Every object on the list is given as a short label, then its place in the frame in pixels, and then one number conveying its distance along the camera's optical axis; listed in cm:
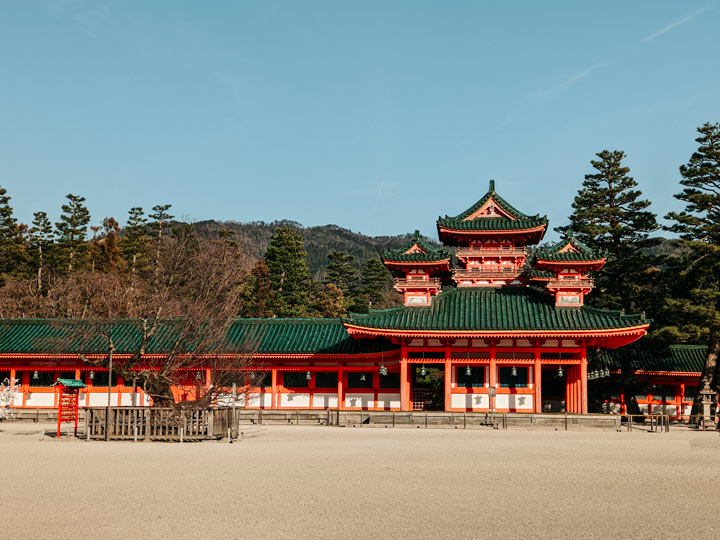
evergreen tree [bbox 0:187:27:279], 6606
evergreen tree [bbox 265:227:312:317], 6850
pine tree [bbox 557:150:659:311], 4359
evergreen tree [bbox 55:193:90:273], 7231
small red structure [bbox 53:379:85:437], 2606
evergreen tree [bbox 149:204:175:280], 7982
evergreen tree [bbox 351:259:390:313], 7525
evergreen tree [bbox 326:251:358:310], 7981
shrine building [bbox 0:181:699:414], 3459
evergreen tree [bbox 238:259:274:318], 6506
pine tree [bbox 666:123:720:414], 3631
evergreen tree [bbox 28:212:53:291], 7019
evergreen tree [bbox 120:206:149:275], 7429
